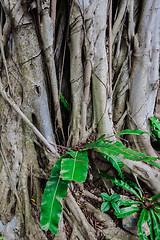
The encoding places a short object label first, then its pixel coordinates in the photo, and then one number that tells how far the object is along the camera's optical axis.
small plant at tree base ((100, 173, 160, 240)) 1.38
